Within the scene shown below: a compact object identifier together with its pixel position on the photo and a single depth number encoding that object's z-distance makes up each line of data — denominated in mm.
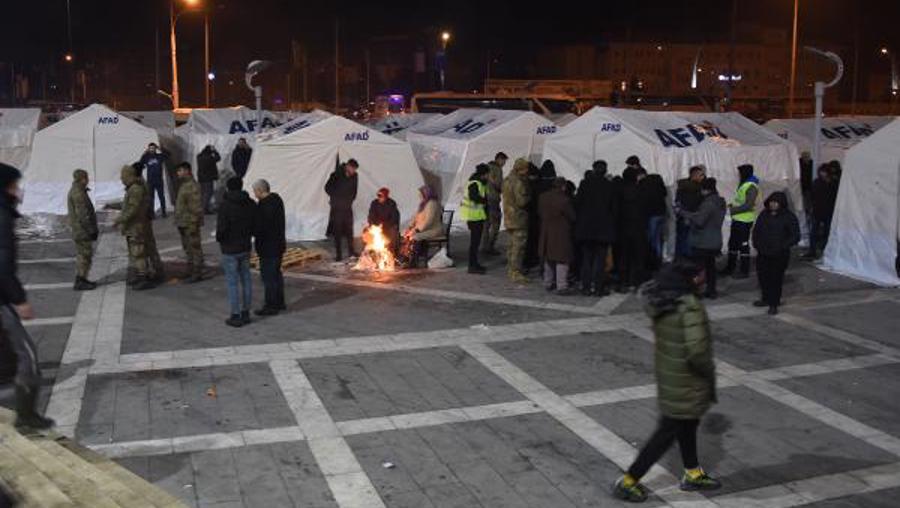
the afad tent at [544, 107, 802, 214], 14469
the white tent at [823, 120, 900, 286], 12773
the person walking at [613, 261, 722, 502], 5410
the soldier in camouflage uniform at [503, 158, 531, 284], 12398
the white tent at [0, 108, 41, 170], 22719
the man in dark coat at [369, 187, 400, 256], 13547
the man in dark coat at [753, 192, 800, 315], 10773
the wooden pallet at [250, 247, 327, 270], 13816
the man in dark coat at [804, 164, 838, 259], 14578
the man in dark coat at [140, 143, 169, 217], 19188
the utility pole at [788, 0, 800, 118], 29773
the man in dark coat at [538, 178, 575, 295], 11695
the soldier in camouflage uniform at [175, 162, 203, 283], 12711
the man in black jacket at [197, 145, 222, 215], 19781
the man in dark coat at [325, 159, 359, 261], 14195
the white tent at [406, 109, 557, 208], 18281
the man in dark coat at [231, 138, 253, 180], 19812
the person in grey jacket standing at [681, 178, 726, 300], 11508
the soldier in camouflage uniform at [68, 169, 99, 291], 11977
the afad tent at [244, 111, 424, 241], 16266
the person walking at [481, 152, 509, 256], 14938
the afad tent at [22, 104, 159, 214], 20516
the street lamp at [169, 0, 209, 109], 32716
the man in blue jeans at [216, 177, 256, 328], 9906
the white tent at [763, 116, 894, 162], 19103
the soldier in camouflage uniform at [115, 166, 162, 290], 11938
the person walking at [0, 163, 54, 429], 5910
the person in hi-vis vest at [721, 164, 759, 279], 12945
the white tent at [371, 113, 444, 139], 23094
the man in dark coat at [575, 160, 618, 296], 11461
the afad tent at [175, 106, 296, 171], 21953
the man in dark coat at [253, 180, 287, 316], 10367
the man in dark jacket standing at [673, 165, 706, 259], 11977
